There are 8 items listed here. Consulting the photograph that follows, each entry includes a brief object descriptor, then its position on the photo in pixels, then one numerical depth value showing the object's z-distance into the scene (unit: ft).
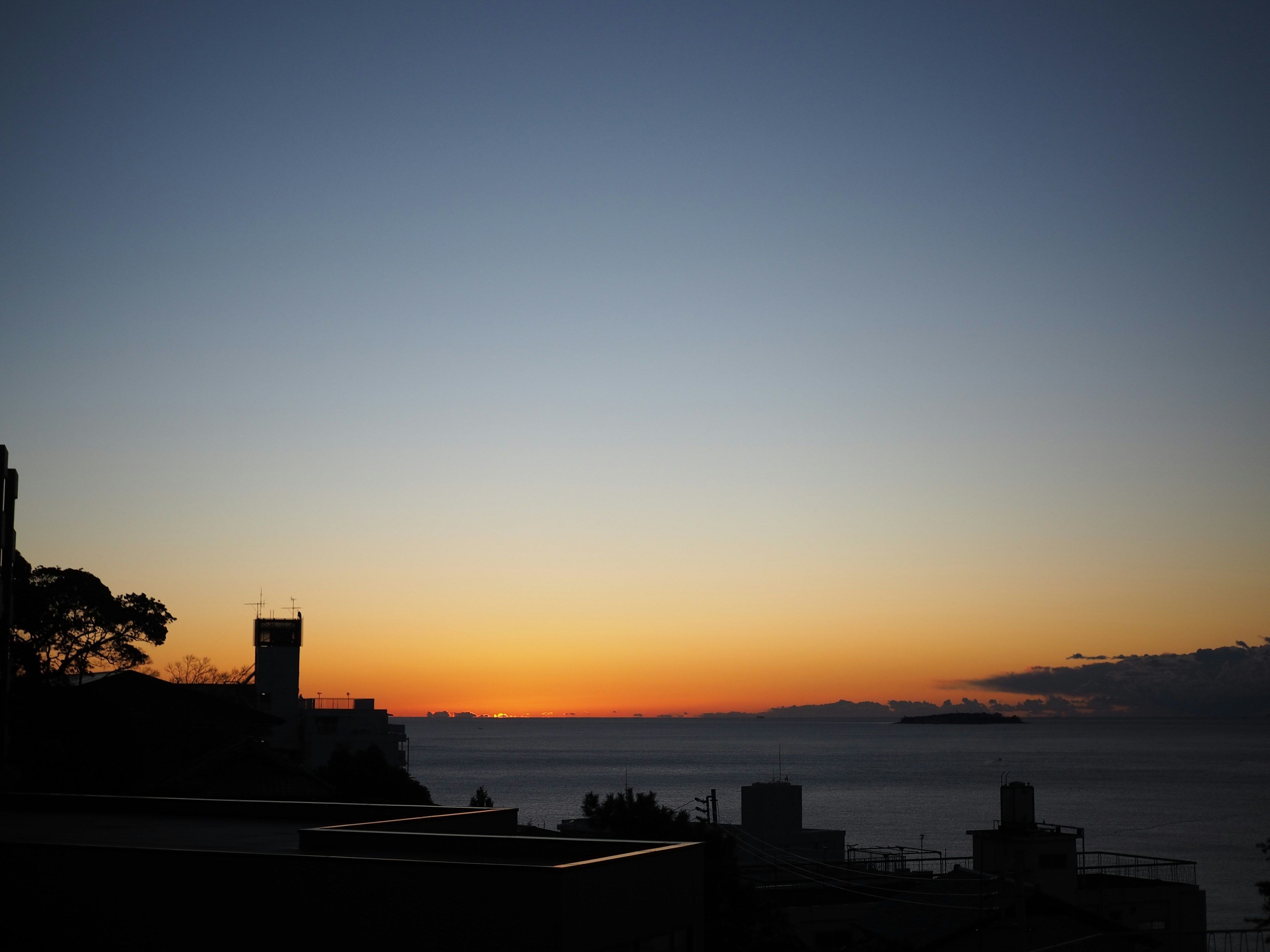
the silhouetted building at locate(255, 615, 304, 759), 241.14
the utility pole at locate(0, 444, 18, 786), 87.97
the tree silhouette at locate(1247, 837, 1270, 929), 129.21
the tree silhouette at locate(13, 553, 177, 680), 122.31
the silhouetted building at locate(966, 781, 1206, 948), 160.76
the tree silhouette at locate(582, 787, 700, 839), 120.67
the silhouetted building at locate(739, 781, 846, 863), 249.96
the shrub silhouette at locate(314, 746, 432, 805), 166.81
